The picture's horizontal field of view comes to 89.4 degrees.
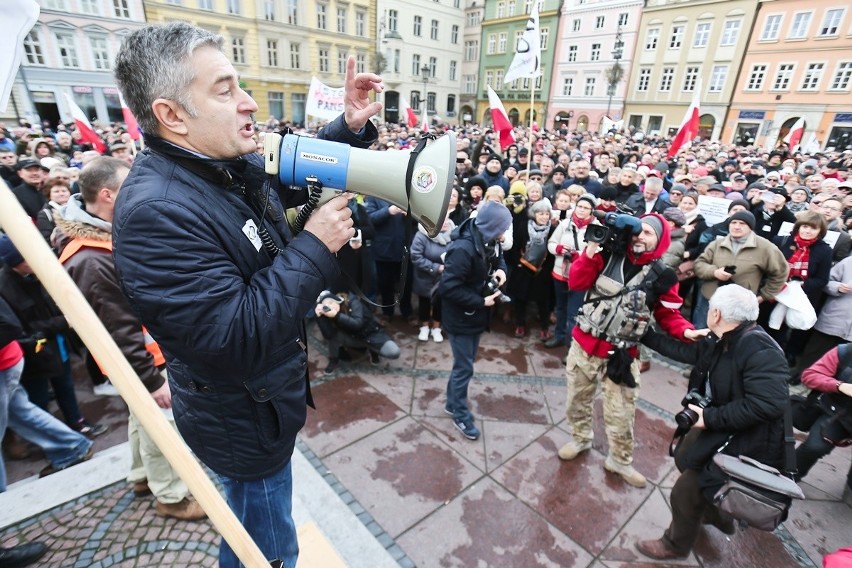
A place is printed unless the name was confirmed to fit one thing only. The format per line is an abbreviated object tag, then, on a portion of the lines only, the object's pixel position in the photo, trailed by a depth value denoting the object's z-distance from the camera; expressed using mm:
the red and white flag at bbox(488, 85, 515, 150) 8414
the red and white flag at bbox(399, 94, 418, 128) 15344
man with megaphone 1132
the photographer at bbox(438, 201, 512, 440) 3439
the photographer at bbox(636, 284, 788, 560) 2254
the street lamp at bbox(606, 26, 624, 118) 27294
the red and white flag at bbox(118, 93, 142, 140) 7703
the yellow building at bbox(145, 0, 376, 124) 27422
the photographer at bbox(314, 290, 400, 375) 4531
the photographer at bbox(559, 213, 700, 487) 2887
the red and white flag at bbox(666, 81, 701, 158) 9664
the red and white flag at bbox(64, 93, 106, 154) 8562
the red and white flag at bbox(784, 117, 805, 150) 13249
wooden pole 938
